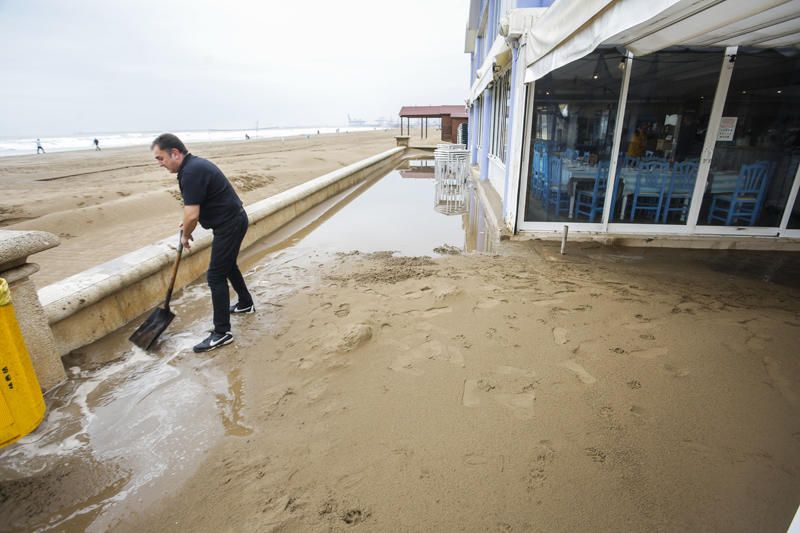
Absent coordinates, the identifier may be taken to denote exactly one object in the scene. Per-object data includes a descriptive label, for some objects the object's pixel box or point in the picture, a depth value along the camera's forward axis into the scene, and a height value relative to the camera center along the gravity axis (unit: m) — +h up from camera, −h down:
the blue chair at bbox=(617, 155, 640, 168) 5.54 -0.37
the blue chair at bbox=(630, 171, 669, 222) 5.48 -0.79
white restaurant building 4.92 -0.04
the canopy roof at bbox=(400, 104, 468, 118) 31.19 +2.03
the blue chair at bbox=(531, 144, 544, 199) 6.22 -0.67
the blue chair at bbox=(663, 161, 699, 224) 5.34 -0.74
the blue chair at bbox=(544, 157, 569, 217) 6.02 -0.84
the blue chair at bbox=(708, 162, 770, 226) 5.19 -0.83
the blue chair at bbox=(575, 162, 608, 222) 5.55 -0.91
